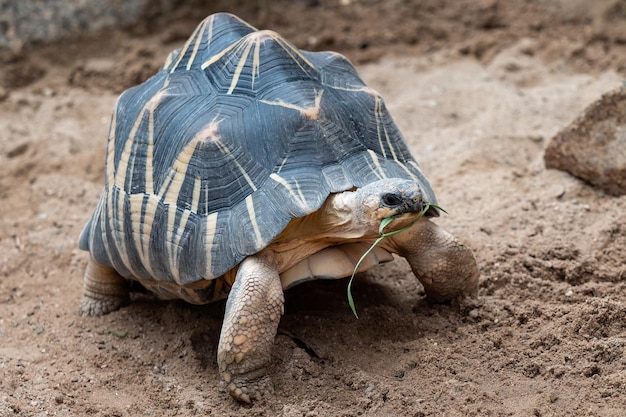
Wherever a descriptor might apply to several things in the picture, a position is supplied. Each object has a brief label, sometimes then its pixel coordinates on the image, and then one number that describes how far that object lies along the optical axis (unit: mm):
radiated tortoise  6059
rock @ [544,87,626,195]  8602
